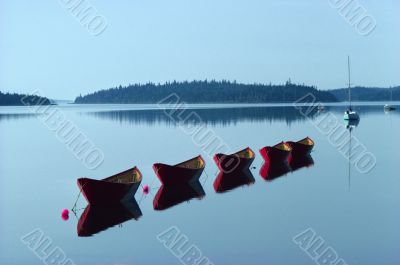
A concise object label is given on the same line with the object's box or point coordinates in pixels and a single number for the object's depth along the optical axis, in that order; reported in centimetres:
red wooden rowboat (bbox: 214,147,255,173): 2834
